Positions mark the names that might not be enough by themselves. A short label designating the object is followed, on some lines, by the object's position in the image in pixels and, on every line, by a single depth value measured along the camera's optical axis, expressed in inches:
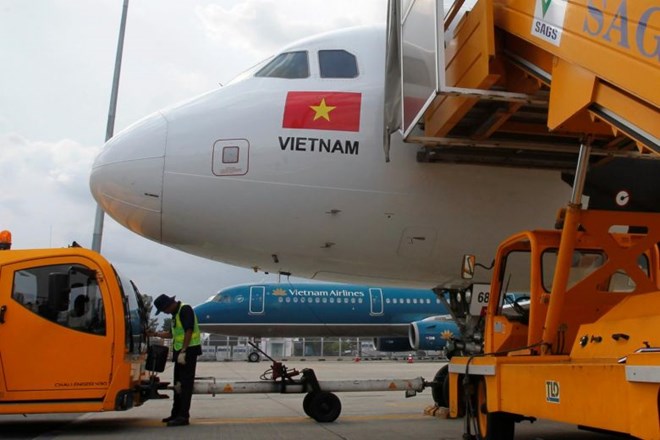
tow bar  299.7
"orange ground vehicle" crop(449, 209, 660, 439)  134.9
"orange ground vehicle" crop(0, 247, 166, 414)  252.2
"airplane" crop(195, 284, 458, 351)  1067.9
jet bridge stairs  137.0
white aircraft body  256.4
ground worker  288.0
